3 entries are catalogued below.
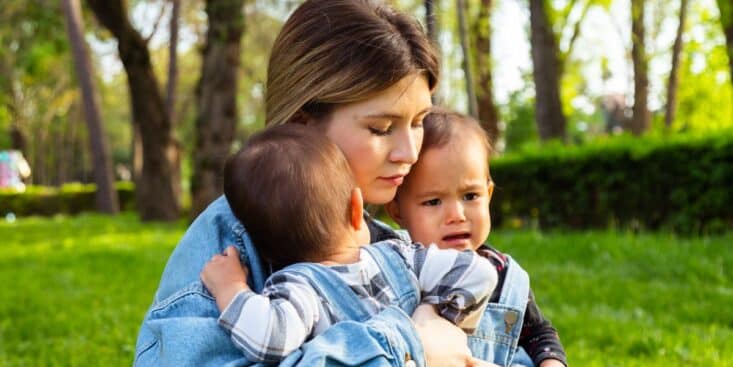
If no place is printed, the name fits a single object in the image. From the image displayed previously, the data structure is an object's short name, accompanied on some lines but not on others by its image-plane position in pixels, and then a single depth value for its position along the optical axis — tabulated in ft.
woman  6.66
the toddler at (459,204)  8.45
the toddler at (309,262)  6.35
